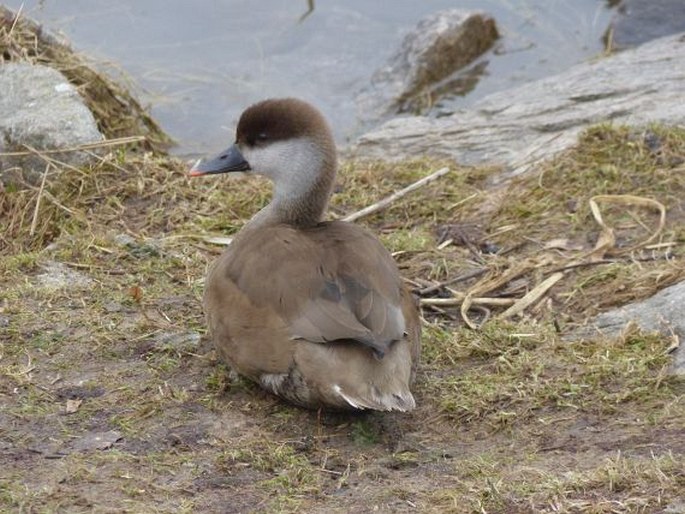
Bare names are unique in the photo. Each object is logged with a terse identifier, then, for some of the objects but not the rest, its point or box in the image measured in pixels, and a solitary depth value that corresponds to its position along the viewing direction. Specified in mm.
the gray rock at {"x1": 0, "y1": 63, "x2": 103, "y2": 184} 15016
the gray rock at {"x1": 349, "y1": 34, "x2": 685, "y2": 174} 16194
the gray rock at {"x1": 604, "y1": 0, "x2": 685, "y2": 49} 24547
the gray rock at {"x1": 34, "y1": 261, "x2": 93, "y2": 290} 12047
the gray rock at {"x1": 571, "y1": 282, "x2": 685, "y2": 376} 10547
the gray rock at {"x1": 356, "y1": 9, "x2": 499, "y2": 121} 22781
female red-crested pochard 9359
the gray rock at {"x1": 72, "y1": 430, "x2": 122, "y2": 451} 9055
